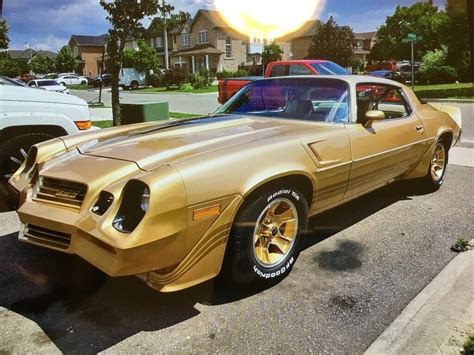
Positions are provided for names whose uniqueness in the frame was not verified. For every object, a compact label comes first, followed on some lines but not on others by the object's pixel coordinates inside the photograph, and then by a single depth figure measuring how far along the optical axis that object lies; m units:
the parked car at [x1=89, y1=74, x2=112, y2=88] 42.24
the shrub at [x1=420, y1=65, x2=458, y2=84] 26.47
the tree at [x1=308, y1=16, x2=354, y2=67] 38.12
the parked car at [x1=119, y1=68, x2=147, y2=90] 38.84
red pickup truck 13.70
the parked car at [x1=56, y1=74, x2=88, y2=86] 49.22
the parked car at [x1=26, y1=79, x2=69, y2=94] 28.33
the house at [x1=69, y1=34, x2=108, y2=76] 76.94
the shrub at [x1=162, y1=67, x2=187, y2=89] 34.81
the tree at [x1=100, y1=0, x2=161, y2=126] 9.70
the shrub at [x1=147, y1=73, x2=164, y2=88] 38.75
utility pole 10.15
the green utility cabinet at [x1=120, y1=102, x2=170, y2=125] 9.18
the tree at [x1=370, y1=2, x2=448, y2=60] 39.84
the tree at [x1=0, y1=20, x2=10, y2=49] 24.02
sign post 15.67
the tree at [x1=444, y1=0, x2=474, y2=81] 26.08
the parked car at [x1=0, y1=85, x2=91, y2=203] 4.98
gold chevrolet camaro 2.46
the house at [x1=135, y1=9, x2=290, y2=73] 51.09
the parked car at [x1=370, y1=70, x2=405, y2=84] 26.15
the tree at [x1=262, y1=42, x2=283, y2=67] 45.28
